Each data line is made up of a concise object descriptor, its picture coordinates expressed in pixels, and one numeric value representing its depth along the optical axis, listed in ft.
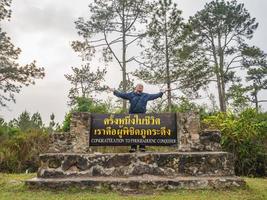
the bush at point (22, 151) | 24.60
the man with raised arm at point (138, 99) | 18.02
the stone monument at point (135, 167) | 15.13
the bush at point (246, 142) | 22.29
